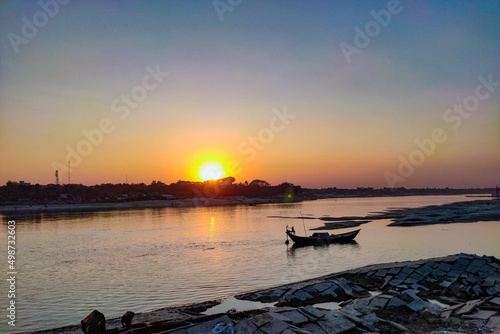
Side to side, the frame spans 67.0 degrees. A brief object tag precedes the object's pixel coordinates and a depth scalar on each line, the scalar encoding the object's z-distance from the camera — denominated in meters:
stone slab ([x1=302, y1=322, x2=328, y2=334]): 12.23
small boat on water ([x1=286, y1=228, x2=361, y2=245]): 41.92
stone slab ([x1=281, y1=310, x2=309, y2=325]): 12.73
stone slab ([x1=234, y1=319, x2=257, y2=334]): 11.90
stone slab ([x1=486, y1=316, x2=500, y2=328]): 12.43
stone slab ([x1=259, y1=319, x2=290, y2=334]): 11.71
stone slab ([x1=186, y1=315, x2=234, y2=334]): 12.04
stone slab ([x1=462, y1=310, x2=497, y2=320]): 13.33
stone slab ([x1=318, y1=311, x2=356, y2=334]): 12.49
